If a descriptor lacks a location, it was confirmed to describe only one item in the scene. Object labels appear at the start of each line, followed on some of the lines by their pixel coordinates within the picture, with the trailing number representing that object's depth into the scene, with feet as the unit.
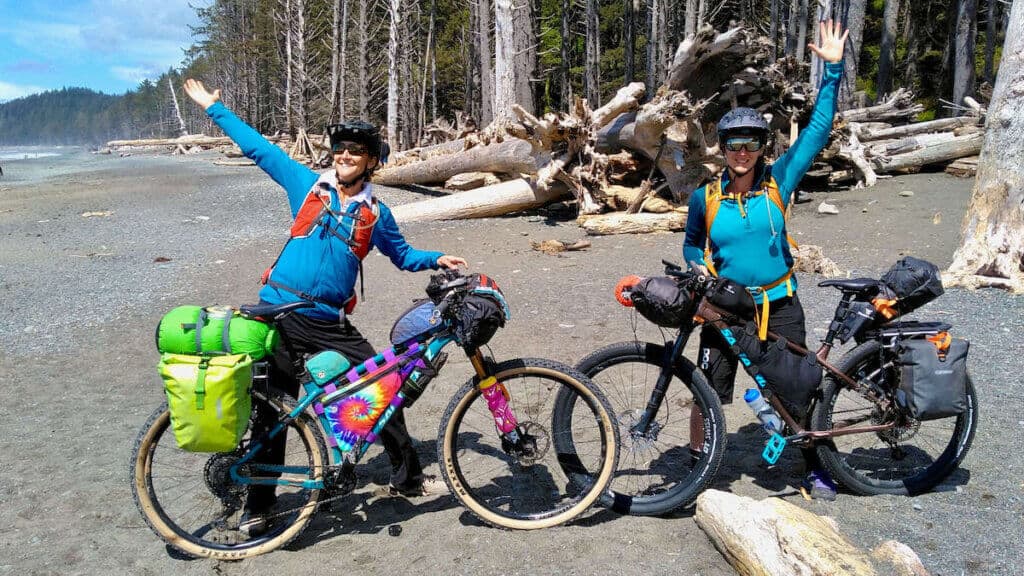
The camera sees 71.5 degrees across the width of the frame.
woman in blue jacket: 11.68
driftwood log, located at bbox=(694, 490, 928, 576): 9.07
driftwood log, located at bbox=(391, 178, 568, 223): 45.37
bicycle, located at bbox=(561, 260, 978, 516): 11.76
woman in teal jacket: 11.76
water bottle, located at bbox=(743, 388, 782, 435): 12.21
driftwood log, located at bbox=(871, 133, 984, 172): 51.96
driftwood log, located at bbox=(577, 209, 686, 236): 39.04
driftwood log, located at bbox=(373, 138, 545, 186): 46.80
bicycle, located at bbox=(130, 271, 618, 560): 11.29
